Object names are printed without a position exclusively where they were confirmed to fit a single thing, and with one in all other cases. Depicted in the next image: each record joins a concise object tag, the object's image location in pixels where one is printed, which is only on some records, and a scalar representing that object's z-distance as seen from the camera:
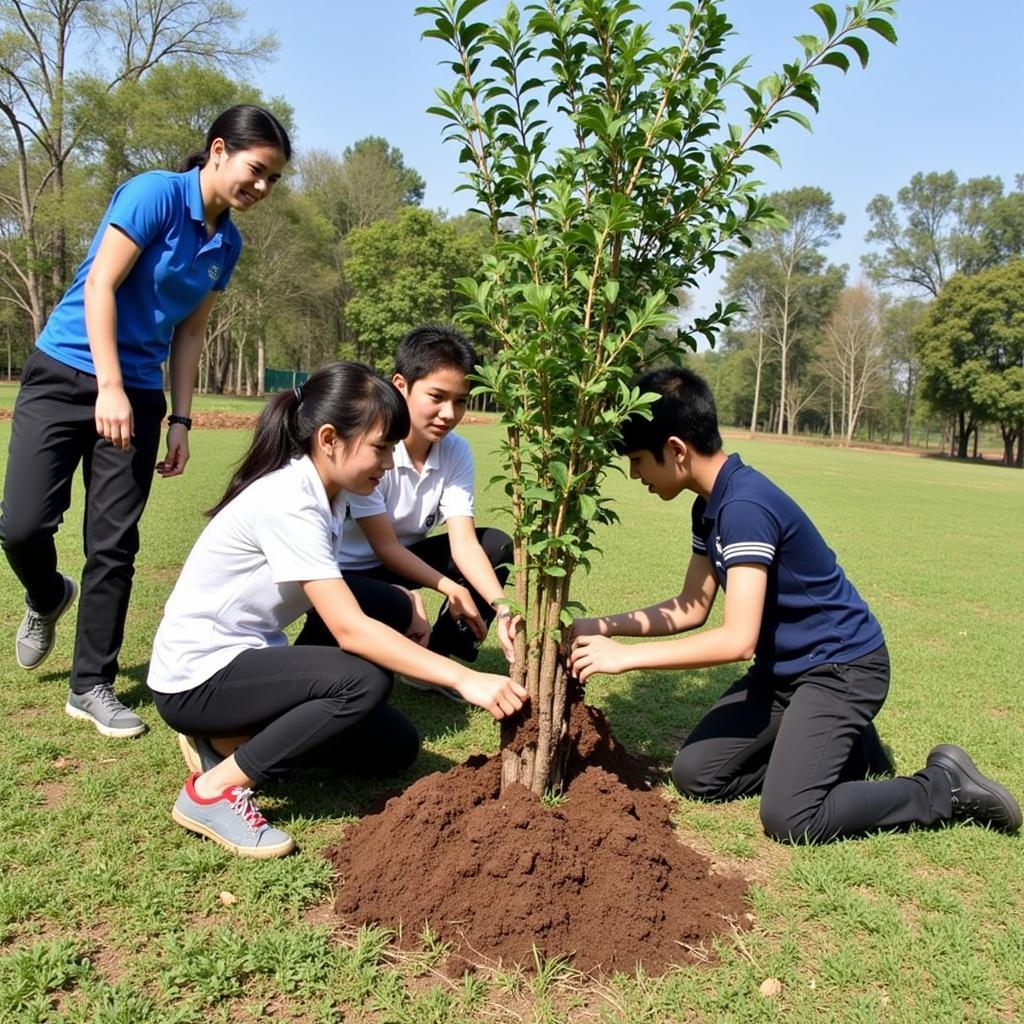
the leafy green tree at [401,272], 52.44
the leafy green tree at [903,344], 64.94
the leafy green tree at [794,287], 68.50
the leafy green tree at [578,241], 2.59
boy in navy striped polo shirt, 3.23
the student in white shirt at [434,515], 4.16
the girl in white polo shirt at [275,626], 2.93
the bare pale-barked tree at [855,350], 63.28
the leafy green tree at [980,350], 45.66
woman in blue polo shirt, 3.66
